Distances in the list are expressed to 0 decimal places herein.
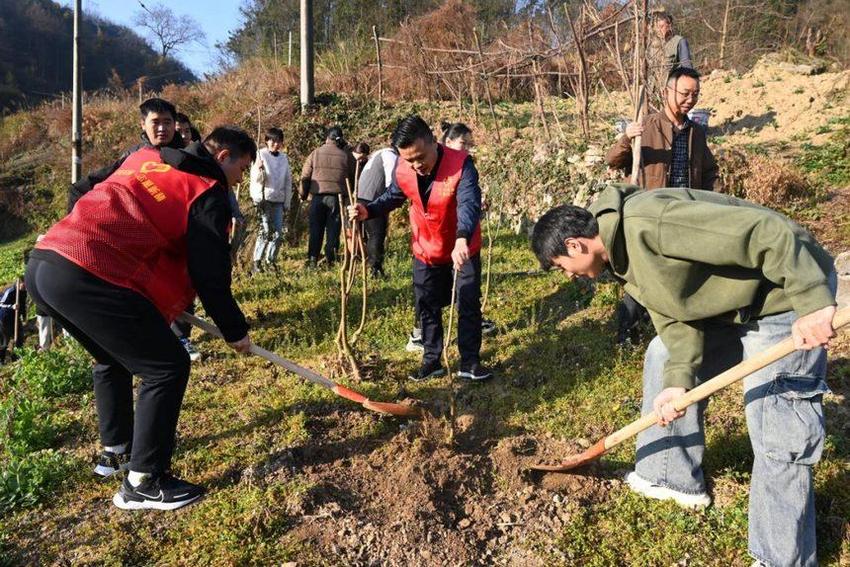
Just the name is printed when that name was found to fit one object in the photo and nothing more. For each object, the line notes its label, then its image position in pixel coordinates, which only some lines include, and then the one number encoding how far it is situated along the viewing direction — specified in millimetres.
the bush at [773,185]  7176
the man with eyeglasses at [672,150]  4113
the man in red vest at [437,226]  3811
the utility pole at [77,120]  13250
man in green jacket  2010
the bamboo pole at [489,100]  10754
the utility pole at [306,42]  13375
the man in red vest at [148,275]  2547
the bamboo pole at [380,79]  13969
